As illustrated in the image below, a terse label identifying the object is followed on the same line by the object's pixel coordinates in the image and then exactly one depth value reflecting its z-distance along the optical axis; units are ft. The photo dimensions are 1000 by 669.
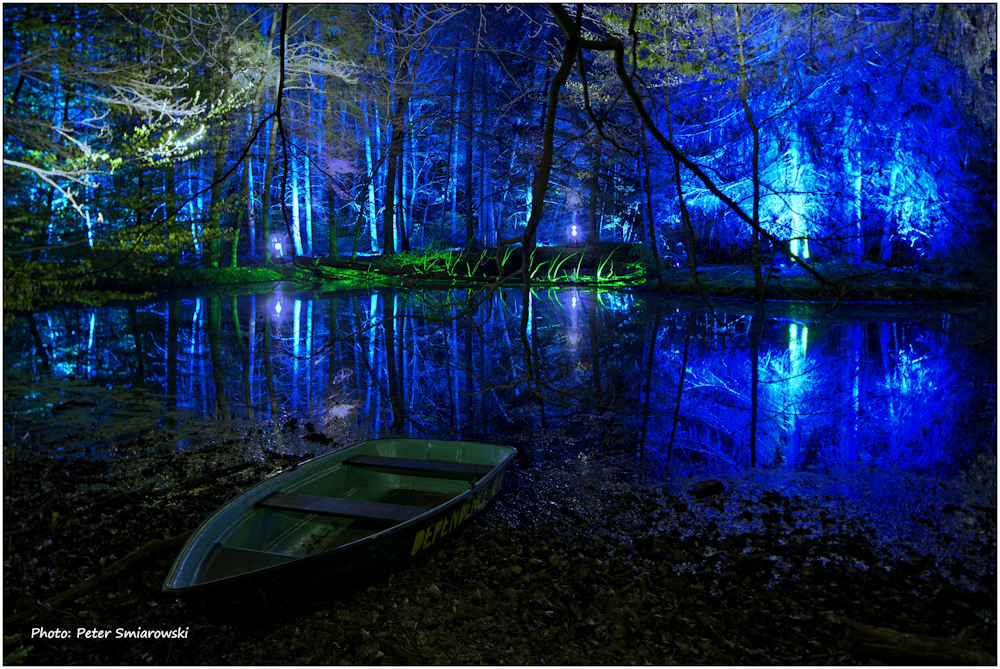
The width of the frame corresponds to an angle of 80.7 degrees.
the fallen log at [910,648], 8.26
